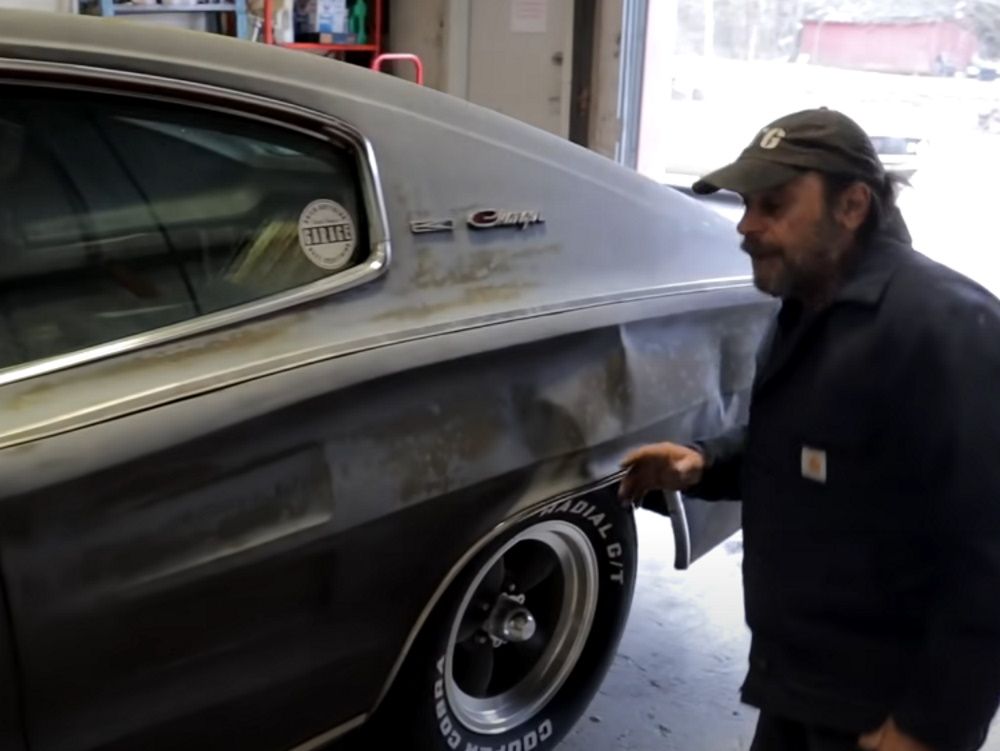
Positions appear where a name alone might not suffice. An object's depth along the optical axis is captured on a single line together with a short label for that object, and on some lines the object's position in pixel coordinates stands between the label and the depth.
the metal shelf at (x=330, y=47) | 6.70
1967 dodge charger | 1.77
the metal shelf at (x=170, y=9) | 5.64
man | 1.57
